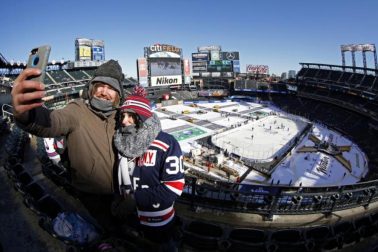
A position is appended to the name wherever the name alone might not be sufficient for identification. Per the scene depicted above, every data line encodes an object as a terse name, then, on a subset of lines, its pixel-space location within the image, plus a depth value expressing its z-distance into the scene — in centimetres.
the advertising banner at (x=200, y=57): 7556
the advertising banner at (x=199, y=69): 7619
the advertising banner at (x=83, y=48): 5875
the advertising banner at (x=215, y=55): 7444
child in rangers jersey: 210
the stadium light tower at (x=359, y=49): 5370
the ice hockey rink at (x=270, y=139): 2000
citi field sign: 5441
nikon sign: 5394
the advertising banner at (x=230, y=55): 7562
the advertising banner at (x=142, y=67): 5181
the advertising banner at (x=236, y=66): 7581
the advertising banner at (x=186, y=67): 5875
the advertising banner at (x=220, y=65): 7425
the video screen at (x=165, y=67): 5394
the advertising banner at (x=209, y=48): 8519
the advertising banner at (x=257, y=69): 7731
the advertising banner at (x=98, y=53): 6175
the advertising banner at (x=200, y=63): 7612
